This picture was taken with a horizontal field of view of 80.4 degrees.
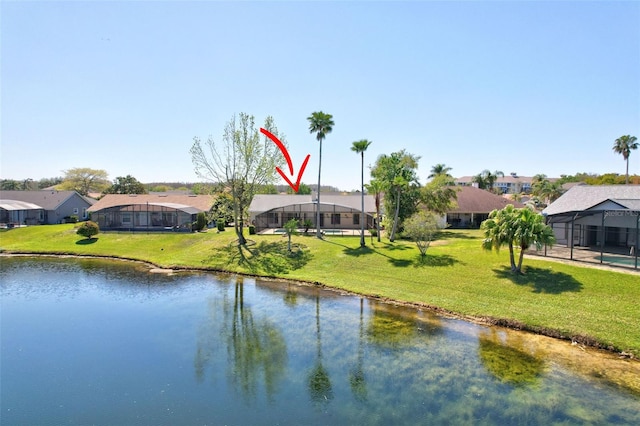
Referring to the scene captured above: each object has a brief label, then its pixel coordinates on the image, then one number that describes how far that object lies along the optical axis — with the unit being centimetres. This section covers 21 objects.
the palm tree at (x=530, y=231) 2314
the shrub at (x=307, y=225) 4347
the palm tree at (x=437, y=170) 5370
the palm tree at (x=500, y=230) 2397
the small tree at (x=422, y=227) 2928
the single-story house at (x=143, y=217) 4778
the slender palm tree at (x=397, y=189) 3766
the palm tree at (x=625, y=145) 6719
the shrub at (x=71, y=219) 5431
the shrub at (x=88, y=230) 4141
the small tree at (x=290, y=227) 3500
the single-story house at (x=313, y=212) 4819
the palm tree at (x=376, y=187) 3734
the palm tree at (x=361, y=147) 3553
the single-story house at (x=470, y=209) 5084
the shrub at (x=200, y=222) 4712
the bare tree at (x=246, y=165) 3806
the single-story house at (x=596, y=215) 2586
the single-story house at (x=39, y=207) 5231
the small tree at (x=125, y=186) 7969
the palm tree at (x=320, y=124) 3797
